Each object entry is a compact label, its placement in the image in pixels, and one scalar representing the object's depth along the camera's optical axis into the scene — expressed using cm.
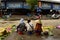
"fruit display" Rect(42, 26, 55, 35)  788
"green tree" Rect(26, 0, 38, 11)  1732
